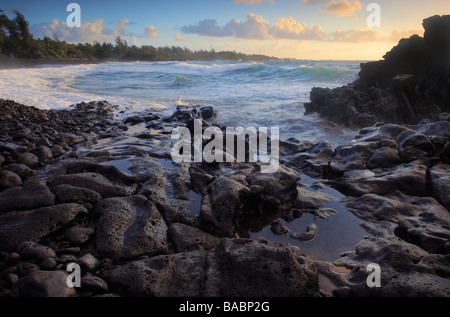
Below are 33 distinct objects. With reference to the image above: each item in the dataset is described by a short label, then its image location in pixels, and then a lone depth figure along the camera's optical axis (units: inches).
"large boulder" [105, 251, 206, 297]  76.3
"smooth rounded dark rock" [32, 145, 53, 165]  174.9
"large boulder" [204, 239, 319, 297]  72.7
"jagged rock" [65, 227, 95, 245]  96.8
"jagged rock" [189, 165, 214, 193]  149.3
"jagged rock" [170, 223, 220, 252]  100.1
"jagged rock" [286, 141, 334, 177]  184.1
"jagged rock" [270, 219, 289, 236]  116.6
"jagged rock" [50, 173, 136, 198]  126.2
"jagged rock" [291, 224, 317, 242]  112.7
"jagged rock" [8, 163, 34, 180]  147.3
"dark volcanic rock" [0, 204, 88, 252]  91.5
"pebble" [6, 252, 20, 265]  82.6
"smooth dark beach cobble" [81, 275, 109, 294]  74.0
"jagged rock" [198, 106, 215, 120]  359.6
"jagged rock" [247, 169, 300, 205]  132.6
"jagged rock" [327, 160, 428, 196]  143.4
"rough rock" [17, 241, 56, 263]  85.4
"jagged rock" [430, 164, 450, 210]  131.3
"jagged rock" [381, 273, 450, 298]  72.4
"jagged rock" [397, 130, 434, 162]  167.6
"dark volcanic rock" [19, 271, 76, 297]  68.2
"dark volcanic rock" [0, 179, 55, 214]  108.8
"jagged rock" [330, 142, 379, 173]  175.3
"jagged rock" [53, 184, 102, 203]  115.8
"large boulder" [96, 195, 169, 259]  94.5
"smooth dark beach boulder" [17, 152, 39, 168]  162.9
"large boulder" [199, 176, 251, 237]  110.7
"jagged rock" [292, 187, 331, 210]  137.4
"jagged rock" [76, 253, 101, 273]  82.7
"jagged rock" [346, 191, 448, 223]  123.0
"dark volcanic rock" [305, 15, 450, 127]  301.4
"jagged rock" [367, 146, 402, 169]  169.5
